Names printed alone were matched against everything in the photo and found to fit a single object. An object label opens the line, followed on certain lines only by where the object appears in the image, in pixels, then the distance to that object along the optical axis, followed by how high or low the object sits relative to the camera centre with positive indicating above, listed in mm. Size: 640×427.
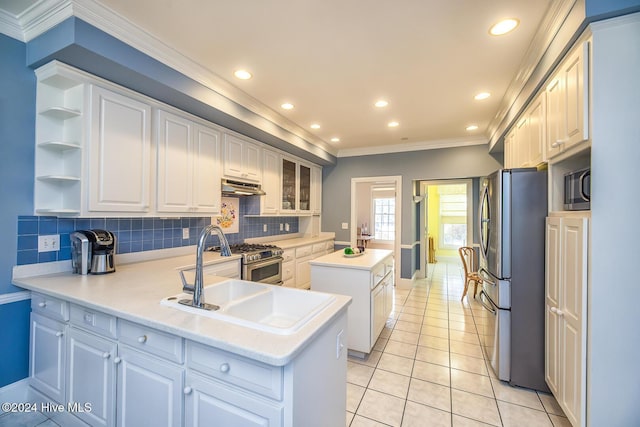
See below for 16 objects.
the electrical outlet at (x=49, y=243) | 2014 -236
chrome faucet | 1328 -294
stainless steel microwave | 1562 +164
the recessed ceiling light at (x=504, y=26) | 1836 +1317
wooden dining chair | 4164 -920
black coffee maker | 2021 -304
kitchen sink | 1386 -502
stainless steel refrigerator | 2117 -471
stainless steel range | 3146 -595
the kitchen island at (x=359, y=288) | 2576 -729
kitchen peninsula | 1028 -686
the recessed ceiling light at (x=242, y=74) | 2536 +1321
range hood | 3185 +318
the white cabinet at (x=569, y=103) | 1482 +701
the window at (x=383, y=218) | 8812 -111
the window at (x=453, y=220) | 8289 -141
